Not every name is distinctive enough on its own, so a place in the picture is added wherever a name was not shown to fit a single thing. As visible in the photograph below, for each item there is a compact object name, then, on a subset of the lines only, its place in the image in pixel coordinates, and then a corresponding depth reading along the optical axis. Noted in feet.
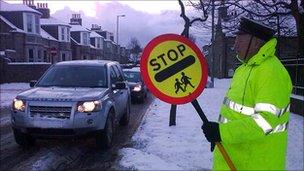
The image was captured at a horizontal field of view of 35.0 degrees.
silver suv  29.71
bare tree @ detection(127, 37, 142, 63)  354.45
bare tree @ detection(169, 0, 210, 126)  39.73
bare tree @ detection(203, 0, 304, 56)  57.67
